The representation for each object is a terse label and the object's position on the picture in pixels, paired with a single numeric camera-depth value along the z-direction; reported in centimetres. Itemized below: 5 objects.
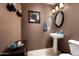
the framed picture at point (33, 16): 130
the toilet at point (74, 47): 125
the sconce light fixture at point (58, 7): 125
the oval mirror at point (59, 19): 133
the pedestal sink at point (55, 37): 129
